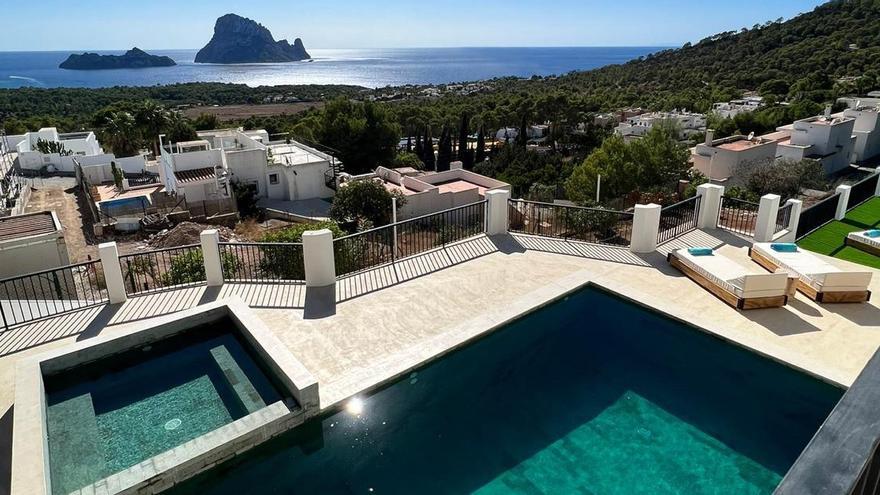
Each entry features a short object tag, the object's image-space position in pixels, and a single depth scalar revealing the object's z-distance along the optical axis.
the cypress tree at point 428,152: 53.50
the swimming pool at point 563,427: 5.74
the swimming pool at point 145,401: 5.88
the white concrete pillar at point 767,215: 11.02
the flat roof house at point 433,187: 24.48
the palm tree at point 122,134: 38.75
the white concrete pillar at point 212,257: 9.03
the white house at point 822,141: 33.88
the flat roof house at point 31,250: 11.77
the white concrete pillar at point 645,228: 10.58
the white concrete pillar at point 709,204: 11.76
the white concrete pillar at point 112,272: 8.46
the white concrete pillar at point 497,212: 11.39
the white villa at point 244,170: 27.12
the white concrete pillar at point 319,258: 9.14
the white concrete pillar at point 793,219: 11.96
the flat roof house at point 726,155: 32.09
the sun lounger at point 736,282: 8.56
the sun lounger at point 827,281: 8.76
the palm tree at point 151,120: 38.88
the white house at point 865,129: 37.56
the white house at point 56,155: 35.38
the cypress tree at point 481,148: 54.62
